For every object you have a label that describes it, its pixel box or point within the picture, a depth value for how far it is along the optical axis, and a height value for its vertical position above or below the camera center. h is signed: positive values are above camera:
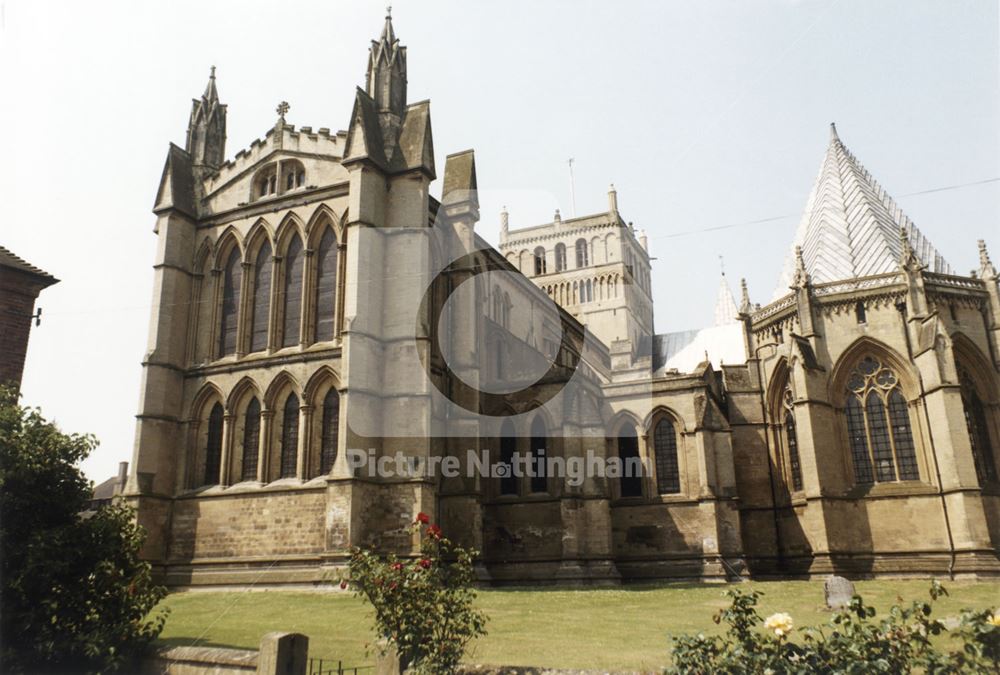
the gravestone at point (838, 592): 17.11 -1.07
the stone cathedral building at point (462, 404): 24.53 +4.96
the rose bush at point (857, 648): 7.38 -1.03
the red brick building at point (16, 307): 20.52 +6.69
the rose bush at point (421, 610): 9.60 -0.68
